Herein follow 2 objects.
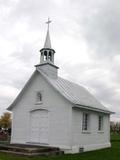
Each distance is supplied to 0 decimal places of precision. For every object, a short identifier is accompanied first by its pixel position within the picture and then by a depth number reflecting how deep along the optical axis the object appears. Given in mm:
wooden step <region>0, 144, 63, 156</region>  10443
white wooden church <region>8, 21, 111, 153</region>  12211
